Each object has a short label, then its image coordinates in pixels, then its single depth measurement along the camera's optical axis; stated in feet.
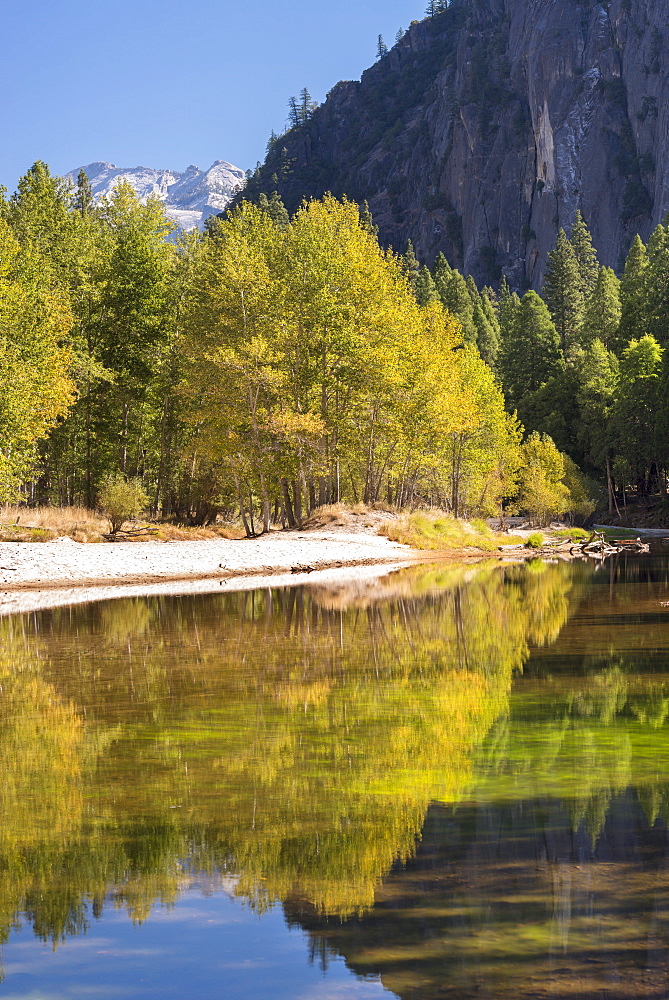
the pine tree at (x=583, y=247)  441.68
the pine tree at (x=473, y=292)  398.79
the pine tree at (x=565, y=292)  350.02
